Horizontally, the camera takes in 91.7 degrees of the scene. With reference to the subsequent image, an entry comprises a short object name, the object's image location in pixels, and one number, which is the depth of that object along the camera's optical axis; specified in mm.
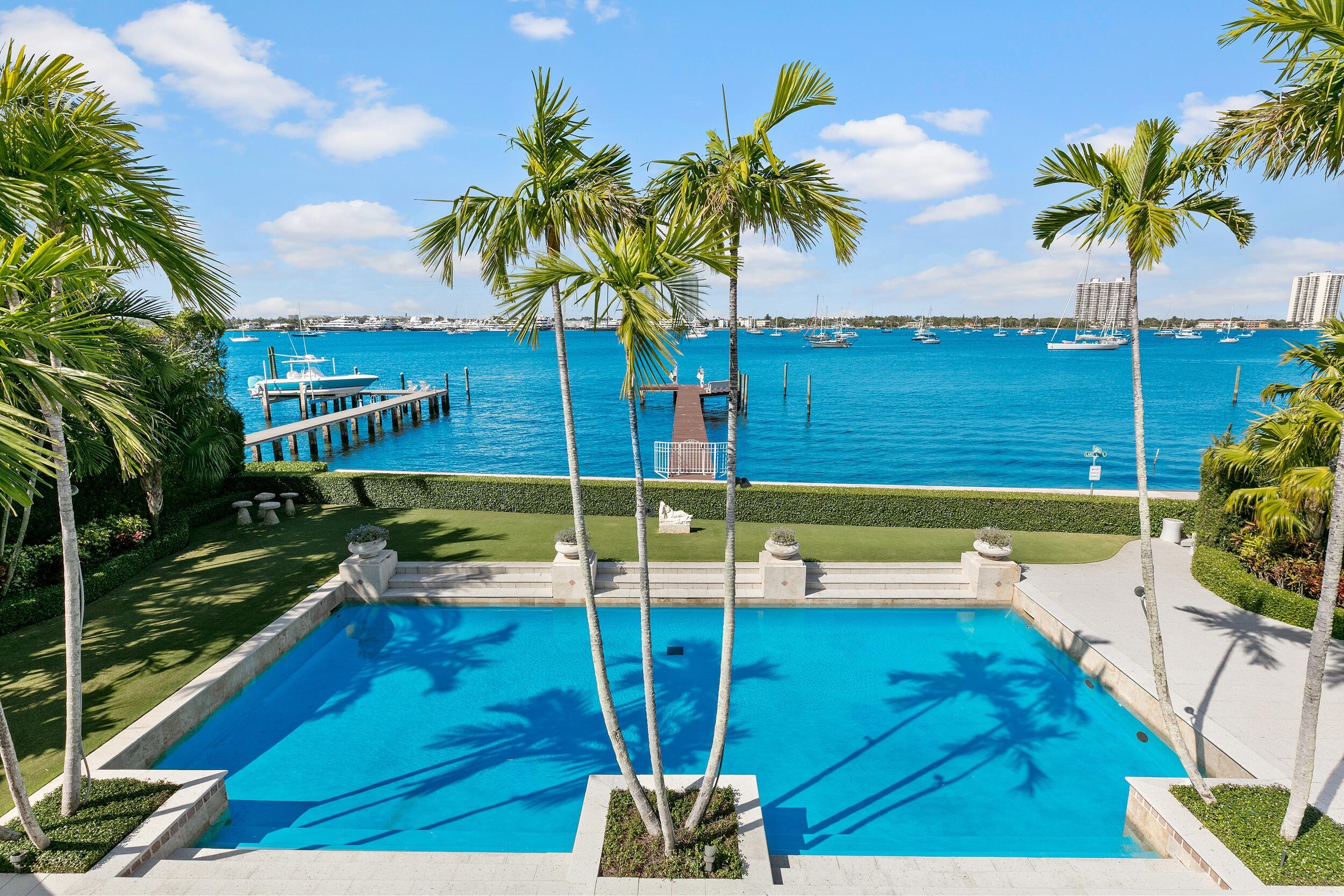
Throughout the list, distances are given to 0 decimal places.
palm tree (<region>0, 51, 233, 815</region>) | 5535
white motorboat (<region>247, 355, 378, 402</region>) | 59312
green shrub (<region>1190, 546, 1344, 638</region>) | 12484
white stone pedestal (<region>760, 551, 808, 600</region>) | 14398
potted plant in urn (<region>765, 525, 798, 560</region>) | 14375
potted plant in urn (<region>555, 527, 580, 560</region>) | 14352
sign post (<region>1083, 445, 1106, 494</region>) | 19359
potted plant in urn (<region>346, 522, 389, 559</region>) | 14555
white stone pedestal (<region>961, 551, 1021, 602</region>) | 14680
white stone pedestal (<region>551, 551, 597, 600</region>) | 14375
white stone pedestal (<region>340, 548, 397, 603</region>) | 14617
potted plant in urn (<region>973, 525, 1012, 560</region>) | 14648
